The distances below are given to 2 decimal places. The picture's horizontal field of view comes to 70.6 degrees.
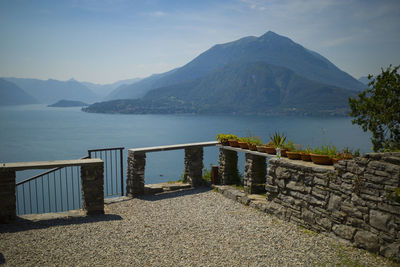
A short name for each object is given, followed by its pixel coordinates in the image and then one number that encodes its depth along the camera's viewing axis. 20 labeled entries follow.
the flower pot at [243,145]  8.71
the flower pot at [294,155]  7.02
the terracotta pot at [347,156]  6.00
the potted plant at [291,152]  7.05
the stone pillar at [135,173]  9.08
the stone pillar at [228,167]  9.80
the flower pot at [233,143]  9.31
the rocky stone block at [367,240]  4.91
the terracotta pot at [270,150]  7.69
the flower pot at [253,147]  8.40
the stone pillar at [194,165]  10.20
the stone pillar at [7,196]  6.53
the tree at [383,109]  14.05
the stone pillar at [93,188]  7.31
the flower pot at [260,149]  8.00
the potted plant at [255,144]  8.12
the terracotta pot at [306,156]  6.76
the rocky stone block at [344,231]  5.35
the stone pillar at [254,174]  8.40
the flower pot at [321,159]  6.24
